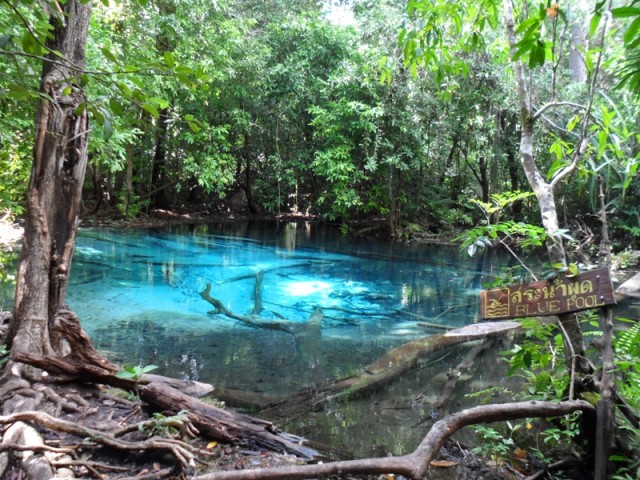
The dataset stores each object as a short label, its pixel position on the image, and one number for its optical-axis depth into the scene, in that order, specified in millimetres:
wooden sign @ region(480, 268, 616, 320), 1896
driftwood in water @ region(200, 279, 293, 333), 5797
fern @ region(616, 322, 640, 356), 2241
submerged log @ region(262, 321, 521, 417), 3672
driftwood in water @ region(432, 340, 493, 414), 3738
